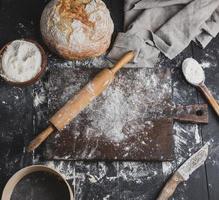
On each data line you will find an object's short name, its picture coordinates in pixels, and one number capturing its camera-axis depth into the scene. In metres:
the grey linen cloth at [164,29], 1.68
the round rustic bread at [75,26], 1.55
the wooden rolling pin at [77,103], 1.49
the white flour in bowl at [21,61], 1.57
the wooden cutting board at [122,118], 1.55
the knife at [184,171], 1.52
